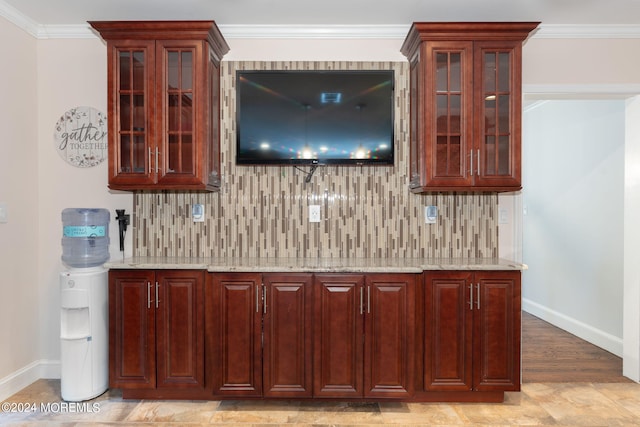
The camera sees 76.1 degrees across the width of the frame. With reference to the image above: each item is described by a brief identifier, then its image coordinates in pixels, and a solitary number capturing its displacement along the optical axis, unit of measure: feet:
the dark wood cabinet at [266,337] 8.59
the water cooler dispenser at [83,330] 8.80
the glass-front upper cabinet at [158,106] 8.96
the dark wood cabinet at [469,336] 8.67
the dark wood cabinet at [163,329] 8.73
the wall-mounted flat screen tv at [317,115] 9.81
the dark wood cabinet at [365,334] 8.56
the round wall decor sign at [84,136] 10.34
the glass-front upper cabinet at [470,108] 8.96
